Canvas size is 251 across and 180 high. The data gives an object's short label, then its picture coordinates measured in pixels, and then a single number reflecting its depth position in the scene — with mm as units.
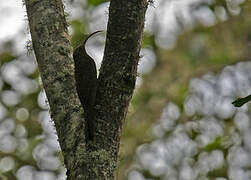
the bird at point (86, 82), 8241
